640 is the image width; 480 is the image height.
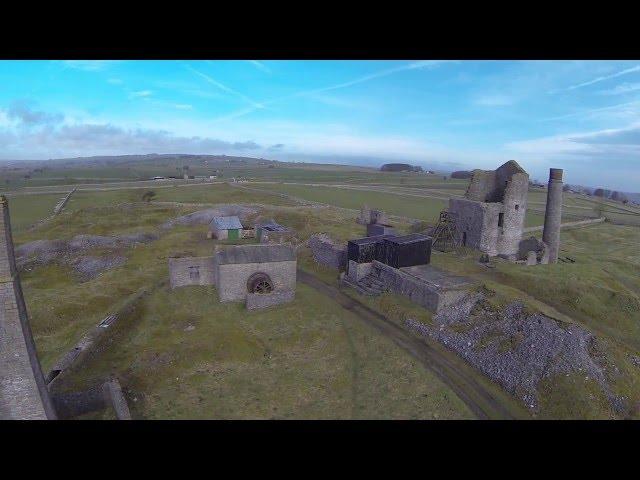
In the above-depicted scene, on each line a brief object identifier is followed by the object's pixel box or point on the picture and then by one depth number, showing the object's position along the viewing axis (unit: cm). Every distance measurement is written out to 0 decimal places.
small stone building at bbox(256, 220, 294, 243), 3991
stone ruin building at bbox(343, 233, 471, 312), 2317
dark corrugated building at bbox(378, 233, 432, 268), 2716
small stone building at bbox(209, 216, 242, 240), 4169
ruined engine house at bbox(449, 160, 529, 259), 3014
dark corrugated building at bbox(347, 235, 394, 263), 2847
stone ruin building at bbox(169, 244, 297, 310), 2580
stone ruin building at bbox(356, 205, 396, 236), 3812
